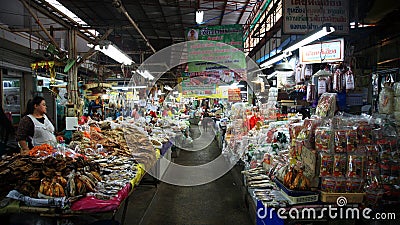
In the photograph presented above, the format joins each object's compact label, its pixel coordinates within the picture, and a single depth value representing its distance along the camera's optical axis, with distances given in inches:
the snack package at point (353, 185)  103.4
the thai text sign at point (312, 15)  190.9
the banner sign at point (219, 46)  355.9
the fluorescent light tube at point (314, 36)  148.5
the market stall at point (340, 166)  103.4
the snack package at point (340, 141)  105.4
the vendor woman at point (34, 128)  185.3
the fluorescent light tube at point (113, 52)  250.1
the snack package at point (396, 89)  115.4
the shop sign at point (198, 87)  651.5
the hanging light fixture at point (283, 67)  263.3
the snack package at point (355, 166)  103.3
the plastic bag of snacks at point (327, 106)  118.6
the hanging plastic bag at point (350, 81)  194.7
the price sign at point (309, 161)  108.1
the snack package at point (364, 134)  106.7
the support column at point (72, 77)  319.6
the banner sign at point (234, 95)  499.5
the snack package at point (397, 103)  114.6
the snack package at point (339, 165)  104.1
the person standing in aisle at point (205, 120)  783.2
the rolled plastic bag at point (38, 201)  101.9
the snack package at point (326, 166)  104.9
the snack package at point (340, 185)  103.3
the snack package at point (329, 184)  103.3
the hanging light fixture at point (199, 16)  290.4
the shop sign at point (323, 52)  214.5
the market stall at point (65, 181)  103.3
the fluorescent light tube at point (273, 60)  253.0
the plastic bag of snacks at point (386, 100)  118.7
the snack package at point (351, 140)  105.0
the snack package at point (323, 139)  106.7
